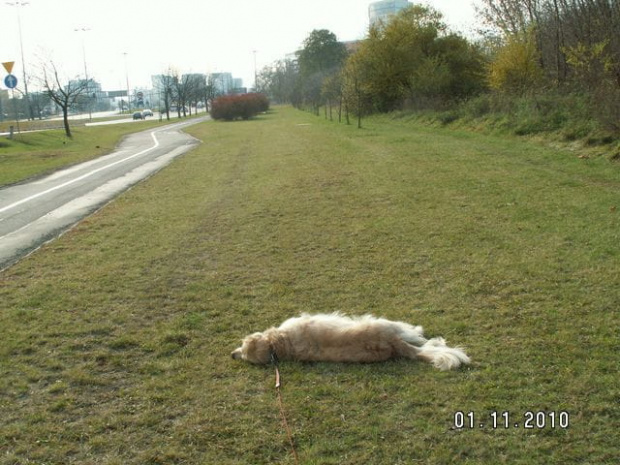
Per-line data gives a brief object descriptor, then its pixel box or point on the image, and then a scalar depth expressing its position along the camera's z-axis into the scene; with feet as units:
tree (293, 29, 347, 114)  325.21
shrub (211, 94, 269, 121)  206.69
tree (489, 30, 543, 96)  83.58
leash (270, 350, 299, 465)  11.51
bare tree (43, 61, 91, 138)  133.84
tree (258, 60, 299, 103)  361.92
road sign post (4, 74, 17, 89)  101.89
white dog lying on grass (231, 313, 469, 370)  15.01
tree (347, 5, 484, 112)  130.41
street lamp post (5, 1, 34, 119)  154.10
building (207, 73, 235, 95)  353.14
